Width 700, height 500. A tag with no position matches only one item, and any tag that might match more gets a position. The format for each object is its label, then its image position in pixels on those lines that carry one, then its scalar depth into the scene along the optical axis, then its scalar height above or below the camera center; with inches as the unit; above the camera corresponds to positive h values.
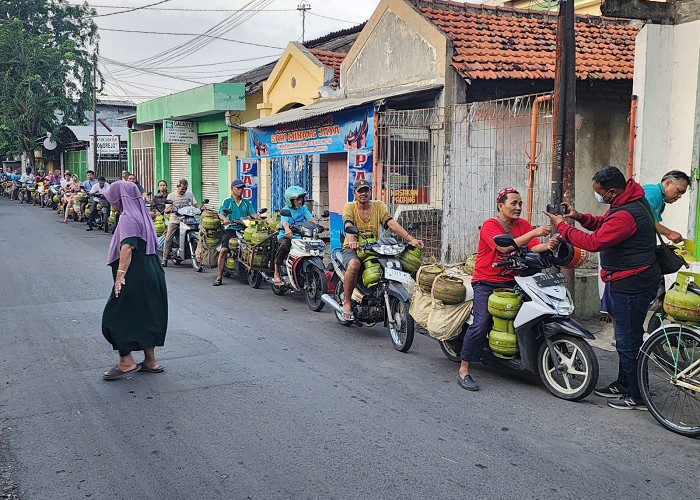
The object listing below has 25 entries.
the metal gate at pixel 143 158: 1216.8 +34.2
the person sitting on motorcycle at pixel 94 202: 836.0 -30.8
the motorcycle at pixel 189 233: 511.8 -41.7
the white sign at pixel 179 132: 968.9 +62.3
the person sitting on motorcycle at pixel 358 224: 305.6 -20.6
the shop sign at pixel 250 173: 745.6 +5.0
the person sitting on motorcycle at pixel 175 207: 524.1 -22.6
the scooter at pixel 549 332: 215.2 -47.6
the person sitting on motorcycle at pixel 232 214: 458.3 -24.0
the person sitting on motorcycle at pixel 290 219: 401.7 -23.8
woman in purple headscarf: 239.0 -39.5
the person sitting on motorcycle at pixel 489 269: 231.0 -30.1
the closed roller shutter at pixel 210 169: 981.8 +11.9
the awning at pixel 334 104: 468.4 +58.9
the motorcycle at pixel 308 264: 370.0 -46.8
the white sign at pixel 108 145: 1175.6 +52.5
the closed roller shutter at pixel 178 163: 1057.5 +20.9
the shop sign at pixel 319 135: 498.6 +36.4
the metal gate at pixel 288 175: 685.9 +3.2
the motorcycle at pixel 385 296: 282.8 -49.9
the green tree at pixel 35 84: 1482.5 +197.7
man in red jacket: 209.0 -21.7
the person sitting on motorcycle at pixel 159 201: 589.1 -20.8
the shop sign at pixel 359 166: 488.4 +9.1
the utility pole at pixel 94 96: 1191.3 +147.0
